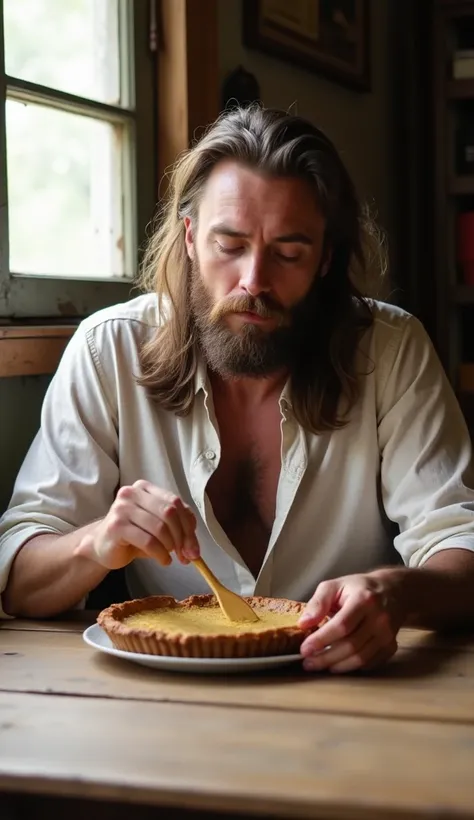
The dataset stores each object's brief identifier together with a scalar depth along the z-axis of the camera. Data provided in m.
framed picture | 2.56
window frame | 1.87
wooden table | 0.90
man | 1.71
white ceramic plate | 1.20
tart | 1.20
